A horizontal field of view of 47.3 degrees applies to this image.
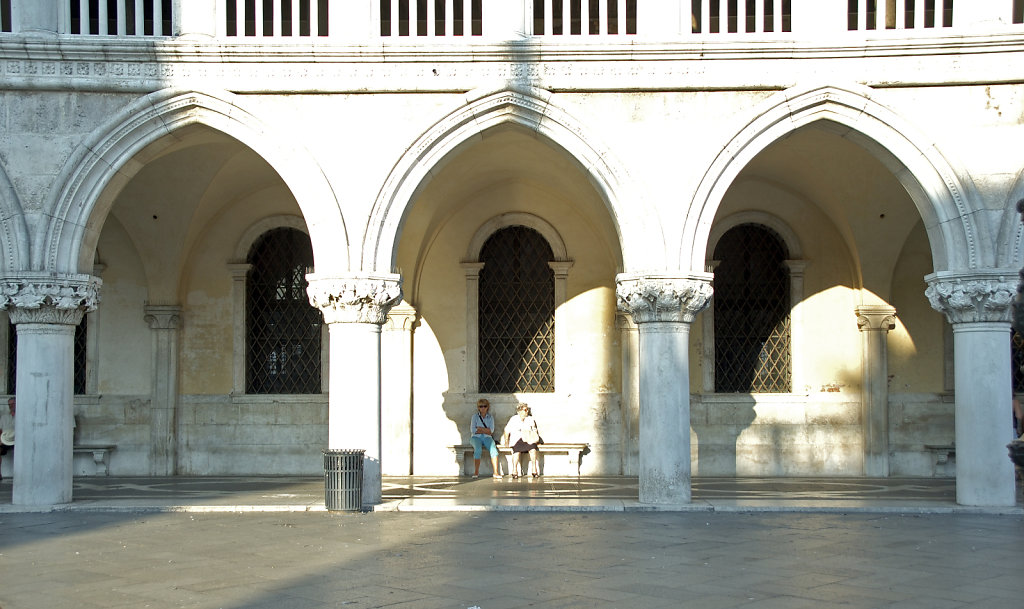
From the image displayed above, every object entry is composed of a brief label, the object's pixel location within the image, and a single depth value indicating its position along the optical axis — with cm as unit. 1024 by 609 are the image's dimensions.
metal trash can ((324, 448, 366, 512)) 1291
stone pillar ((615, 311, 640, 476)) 1742
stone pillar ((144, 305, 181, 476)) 1777
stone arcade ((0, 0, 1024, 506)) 1327
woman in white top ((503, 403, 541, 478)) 1681
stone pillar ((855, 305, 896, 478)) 1716
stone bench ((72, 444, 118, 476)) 1769
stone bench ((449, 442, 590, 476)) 1730
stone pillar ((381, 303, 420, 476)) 1764
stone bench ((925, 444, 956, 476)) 1703
